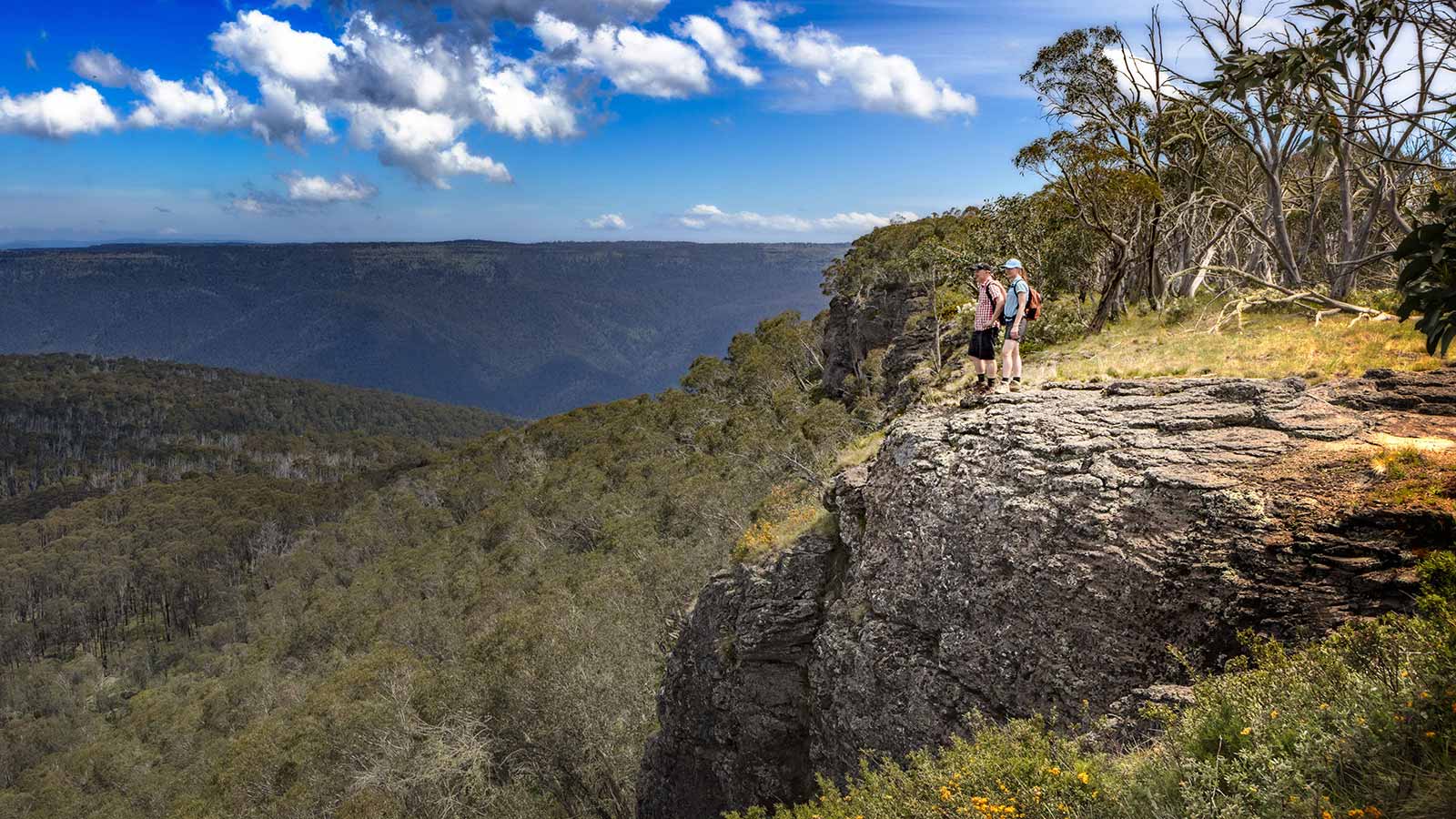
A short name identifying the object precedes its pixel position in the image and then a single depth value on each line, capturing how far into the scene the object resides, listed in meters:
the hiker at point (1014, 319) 10.72
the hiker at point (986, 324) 10.81
